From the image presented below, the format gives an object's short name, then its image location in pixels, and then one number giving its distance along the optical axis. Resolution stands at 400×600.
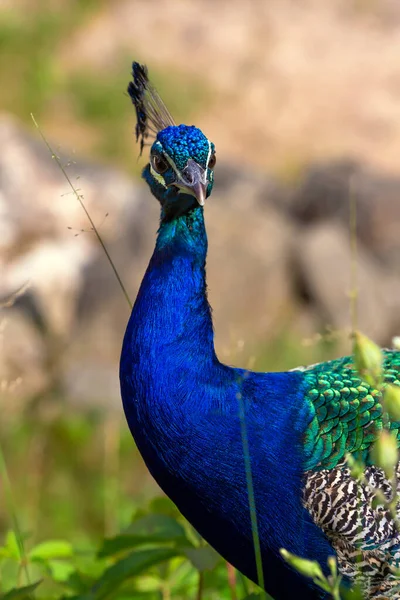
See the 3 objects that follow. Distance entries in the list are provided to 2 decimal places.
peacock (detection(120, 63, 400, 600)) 4.05
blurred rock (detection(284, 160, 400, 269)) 14.05
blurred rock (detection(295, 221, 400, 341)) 13.08
